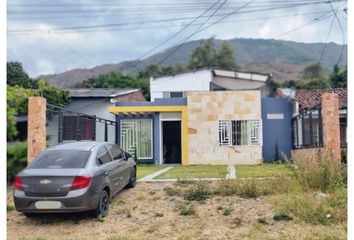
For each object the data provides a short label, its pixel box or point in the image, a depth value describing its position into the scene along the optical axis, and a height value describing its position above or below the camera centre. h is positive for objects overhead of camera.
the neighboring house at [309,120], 13.38 +0.56
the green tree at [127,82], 24.51 +4.29
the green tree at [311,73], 38.98 +6.82
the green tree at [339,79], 29.54 +4.46
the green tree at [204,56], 42.06 +8.93
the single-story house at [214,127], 17.19 +0.34
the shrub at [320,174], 8.45 -0.94
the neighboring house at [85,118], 7.68 +0.44
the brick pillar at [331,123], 10.77 +0.31
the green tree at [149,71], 36.84 +6.57
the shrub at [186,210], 7.45 -1.54
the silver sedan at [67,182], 6.27 -0.82
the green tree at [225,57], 42.78 +8.94
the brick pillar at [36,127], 5.30 +0.14
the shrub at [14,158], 4.71 -0.28
